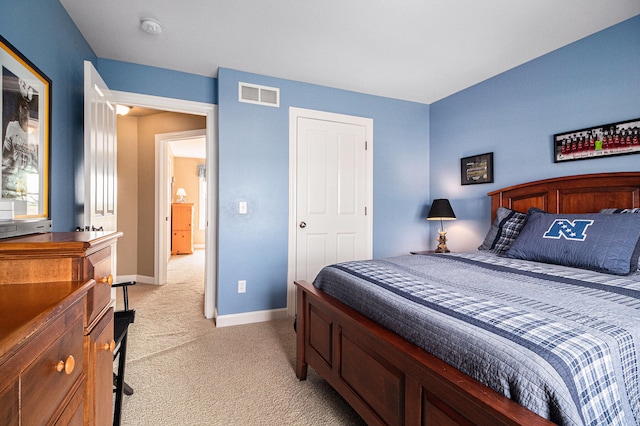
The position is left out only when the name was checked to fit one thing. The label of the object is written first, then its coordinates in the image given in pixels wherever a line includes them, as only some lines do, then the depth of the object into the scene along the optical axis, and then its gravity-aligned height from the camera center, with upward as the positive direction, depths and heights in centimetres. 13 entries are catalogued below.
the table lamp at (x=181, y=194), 804 +47
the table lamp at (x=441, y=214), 338 -1
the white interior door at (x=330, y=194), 332 +20
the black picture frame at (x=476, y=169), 320 +46
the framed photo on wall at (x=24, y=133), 137 +39
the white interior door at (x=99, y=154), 198 +41
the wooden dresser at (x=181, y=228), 736 -36
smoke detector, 222 +135
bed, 81 -40
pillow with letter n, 171 -17
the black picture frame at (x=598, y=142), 220 +54
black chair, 155 -68
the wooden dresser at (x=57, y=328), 56 -26
